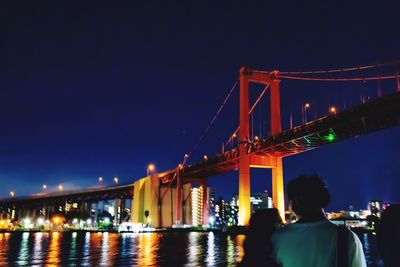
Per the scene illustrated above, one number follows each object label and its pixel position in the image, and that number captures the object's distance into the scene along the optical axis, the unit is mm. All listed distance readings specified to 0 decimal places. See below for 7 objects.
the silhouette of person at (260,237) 2572
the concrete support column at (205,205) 78375
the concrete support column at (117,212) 133975
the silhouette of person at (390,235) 2498
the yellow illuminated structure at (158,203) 77469
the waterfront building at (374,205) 125000
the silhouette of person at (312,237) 2354
